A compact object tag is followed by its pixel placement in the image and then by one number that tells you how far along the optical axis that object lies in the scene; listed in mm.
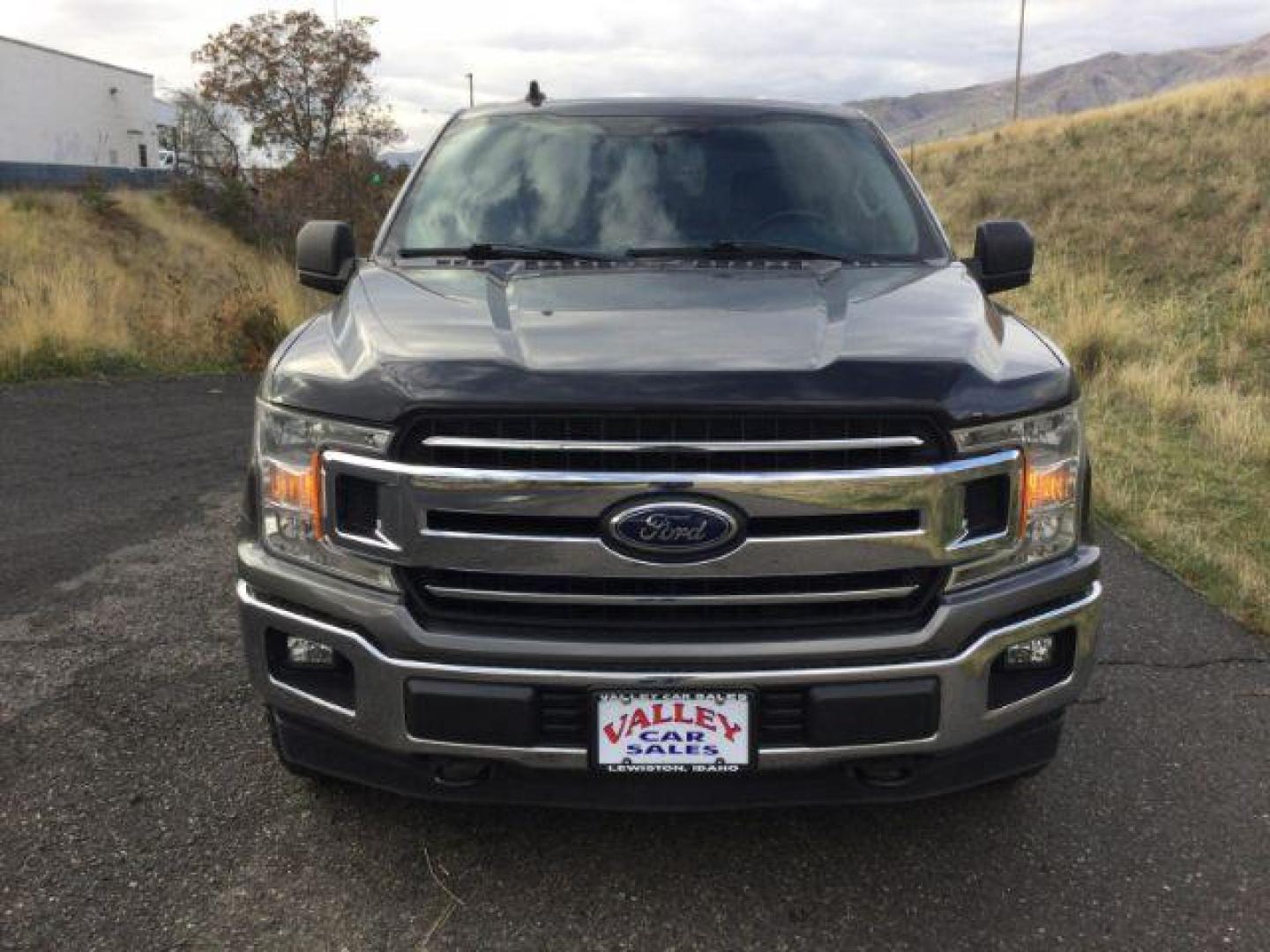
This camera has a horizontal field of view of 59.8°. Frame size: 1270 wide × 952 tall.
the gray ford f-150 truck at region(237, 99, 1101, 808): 2115
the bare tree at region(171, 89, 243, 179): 32406
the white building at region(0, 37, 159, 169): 42781
